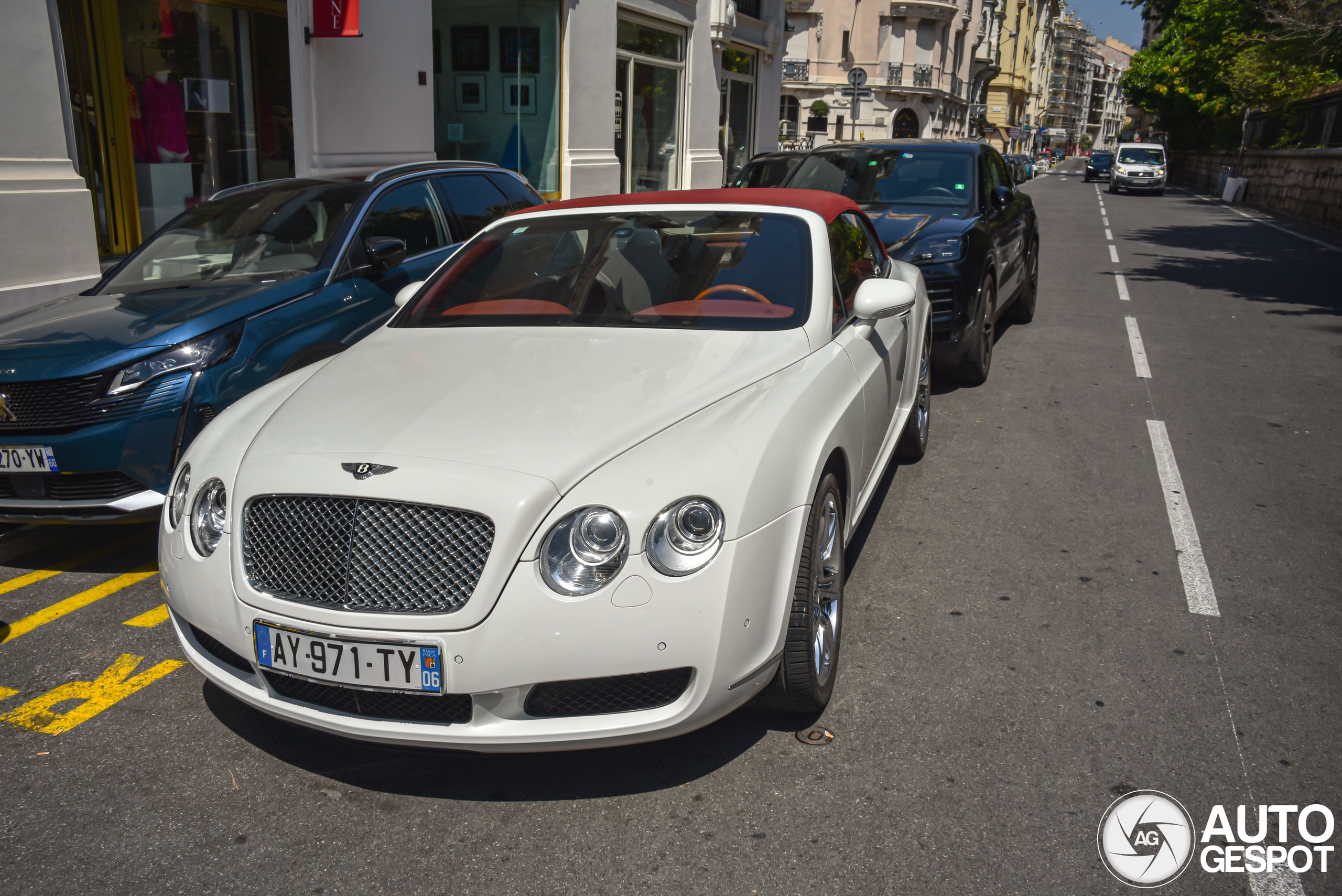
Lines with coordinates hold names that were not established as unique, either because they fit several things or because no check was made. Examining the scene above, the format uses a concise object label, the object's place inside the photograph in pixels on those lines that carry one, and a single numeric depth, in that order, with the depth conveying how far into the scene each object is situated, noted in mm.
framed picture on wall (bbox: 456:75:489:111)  15523
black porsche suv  7324
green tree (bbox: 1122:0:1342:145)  16922
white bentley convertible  2639
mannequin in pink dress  10570
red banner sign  11266
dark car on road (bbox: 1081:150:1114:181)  52656
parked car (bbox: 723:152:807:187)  14016
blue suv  4480
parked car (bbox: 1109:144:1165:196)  40062
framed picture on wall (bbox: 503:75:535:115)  15797
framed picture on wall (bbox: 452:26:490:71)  15367
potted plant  63625
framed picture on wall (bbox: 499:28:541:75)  15570
